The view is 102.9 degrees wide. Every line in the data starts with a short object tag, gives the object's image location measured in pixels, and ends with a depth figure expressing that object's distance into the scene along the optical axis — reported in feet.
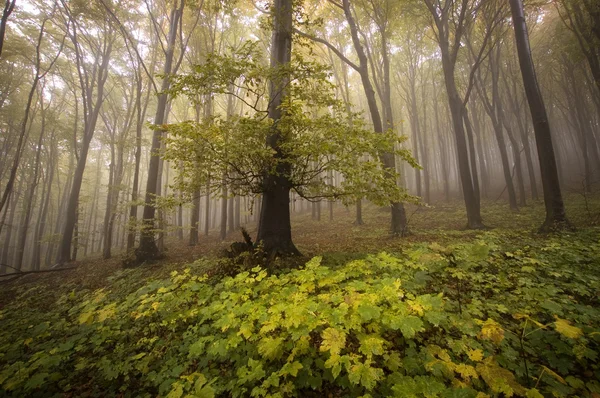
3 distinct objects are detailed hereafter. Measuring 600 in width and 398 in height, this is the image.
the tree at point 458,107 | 32.12
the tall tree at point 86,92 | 43.45
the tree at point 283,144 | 16.16
